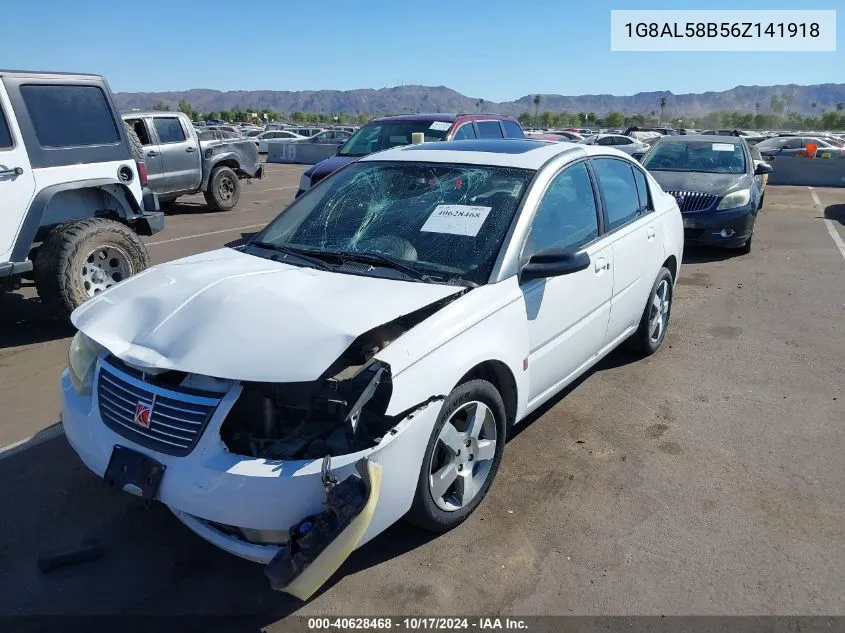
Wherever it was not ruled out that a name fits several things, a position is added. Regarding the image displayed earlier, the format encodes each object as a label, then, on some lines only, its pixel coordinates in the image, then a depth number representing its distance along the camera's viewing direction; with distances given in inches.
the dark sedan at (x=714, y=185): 366.9
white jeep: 220.7
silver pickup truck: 486.0
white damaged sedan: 99.7
